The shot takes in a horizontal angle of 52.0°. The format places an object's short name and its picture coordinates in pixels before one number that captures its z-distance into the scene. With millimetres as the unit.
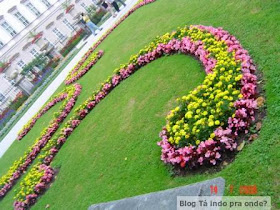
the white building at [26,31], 30219
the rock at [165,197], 3924
